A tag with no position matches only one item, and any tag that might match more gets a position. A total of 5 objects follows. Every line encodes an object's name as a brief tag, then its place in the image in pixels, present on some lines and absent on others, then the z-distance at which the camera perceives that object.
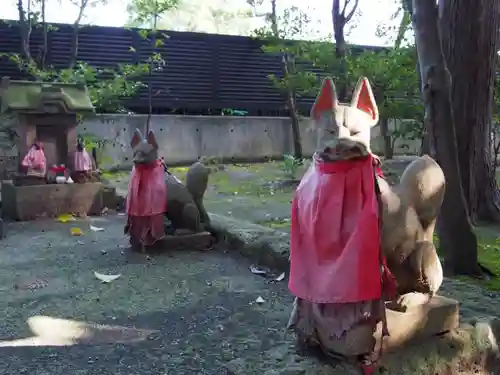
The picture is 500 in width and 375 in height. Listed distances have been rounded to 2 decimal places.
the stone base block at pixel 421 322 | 2.37
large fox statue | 2.18
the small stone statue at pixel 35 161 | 7.52
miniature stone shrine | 7.54
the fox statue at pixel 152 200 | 5.36
